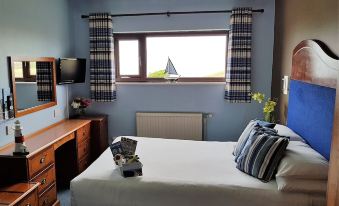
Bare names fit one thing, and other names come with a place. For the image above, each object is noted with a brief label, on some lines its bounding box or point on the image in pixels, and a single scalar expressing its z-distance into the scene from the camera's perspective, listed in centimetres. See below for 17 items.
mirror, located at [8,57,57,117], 286
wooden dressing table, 239
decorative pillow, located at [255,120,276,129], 279
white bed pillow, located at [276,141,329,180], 201
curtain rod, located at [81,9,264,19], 387
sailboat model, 417
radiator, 412
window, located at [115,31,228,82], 416
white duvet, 207
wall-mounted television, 368
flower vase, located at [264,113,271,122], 343
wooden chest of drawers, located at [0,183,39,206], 199
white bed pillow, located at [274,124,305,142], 260
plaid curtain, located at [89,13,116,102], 407
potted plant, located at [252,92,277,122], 339
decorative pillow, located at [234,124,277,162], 246
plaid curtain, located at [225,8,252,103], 383
